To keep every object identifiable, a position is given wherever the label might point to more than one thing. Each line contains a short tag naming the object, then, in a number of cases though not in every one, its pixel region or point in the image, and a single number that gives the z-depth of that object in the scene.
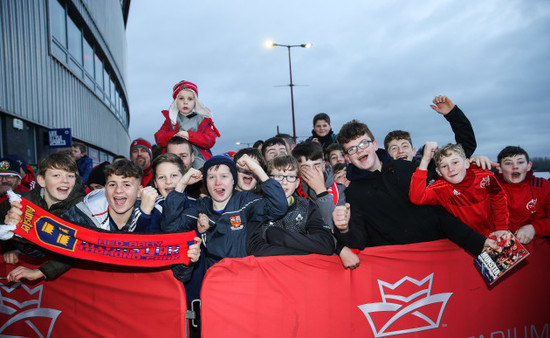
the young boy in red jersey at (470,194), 3.57
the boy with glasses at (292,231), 2.95
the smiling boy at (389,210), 3.27
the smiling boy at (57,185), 3.65
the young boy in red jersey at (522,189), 4.30
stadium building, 10.77
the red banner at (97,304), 2.63
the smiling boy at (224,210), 3.07
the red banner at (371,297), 2.60
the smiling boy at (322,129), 7.30
